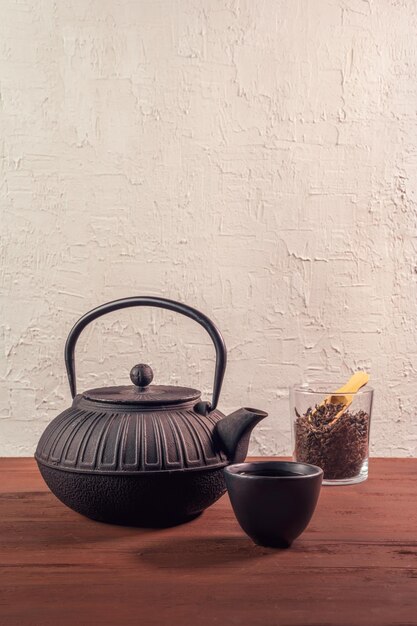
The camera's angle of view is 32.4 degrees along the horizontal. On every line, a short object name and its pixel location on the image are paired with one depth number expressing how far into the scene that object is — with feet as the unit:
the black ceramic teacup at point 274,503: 2.52
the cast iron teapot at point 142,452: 2.73
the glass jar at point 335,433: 3.58
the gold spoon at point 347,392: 3.68
